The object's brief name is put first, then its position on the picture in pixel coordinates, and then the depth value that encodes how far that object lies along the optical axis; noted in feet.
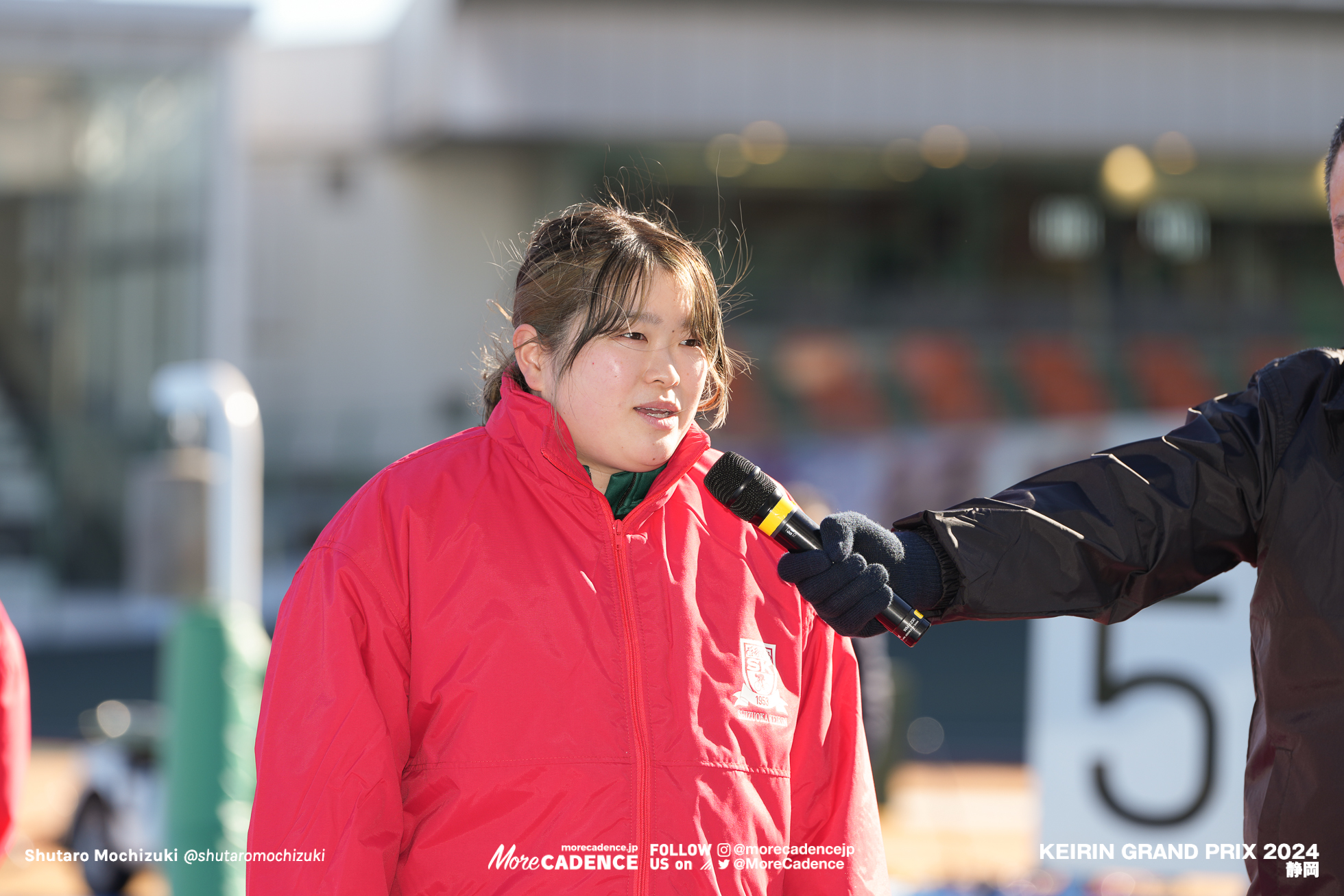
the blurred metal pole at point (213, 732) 28.19
